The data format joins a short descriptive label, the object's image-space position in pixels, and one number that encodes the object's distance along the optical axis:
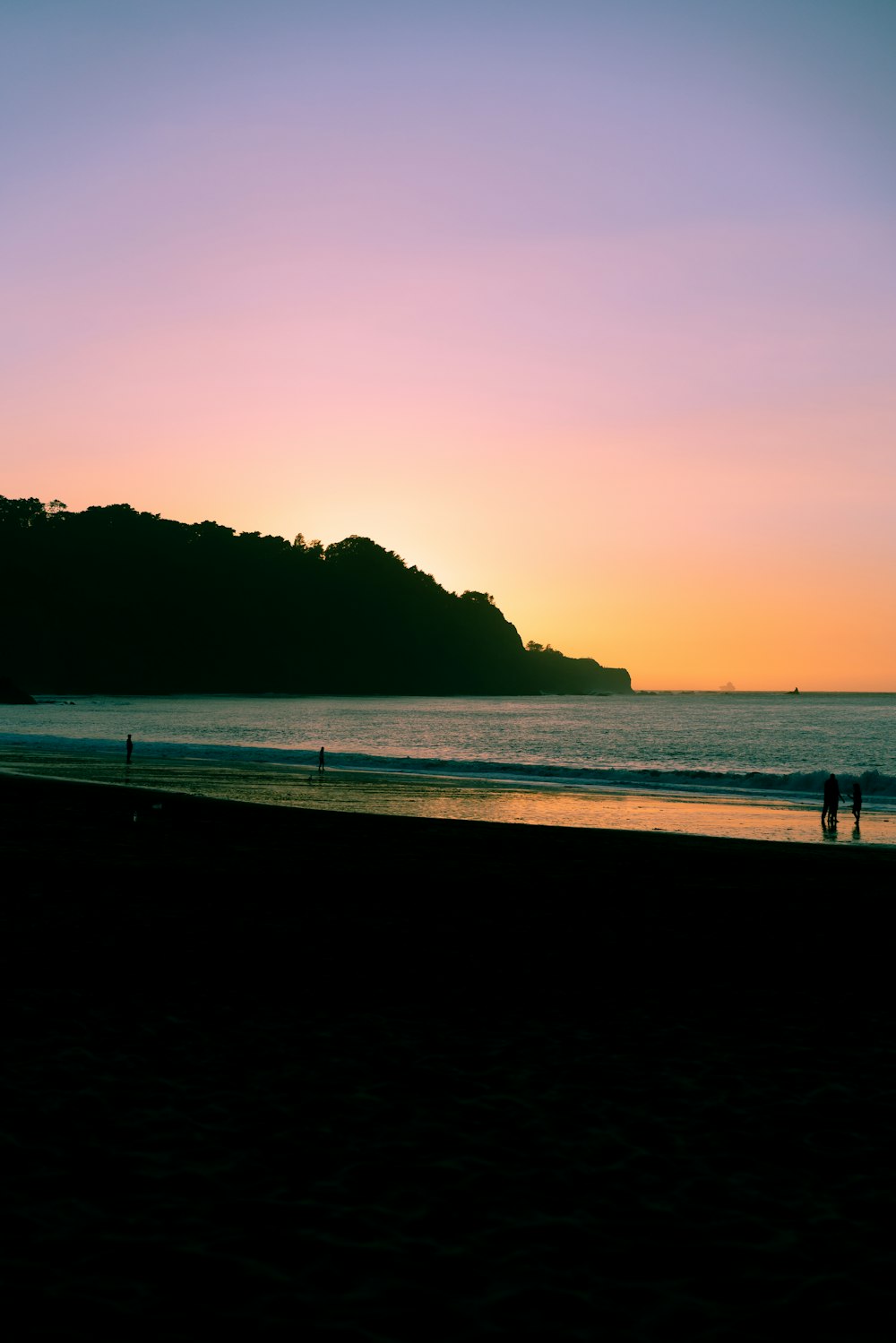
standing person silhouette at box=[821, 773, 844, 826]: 31.66
